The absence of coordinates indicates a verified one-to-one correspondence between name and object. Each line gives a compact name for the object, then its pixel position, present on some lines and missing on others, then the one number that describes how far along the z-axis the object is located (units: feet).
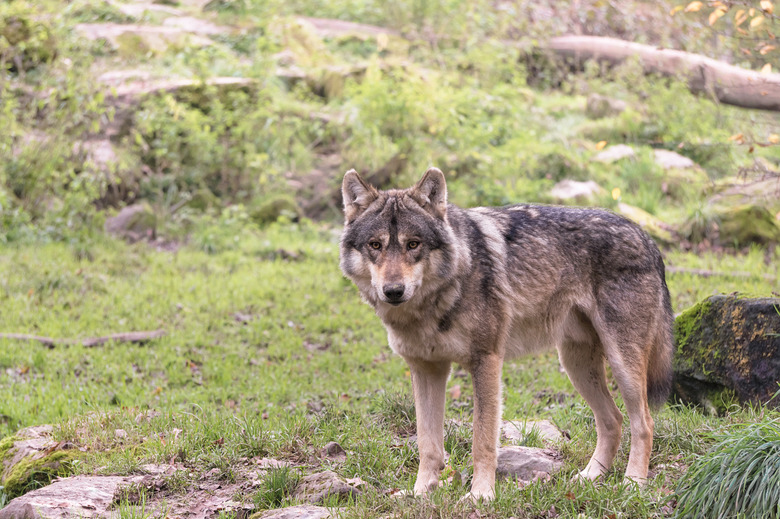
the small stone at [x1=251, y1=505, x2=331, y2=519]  26.84
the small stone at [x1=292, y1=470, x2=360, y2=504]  29.14
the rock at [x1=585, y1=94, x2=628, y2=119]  105.60
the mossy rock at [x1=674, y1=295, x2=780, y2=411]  36.68
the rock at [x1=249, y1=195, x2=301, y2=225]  88.60
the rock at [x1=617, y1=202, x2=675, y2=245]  75.87
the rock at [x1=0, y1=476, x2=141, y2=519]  27.76
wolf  30.17
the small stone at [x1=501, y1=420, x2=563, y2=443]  37.06
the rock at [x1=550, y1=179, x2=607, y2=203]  80.43
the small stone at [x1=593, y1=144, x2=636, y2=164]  91.66
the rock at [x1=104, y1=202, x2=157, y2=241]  82.74
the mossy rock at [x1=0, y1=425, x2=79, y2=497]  33.37
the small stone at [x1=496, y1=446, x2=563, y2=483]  32.24
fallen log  90.74
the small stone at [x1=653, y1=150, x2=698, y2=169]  89.58
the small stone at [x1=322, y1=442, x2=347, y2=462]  34.24
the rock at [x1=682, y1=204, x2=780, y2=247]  73.92
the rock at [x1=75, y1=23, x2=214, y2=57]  112.68
